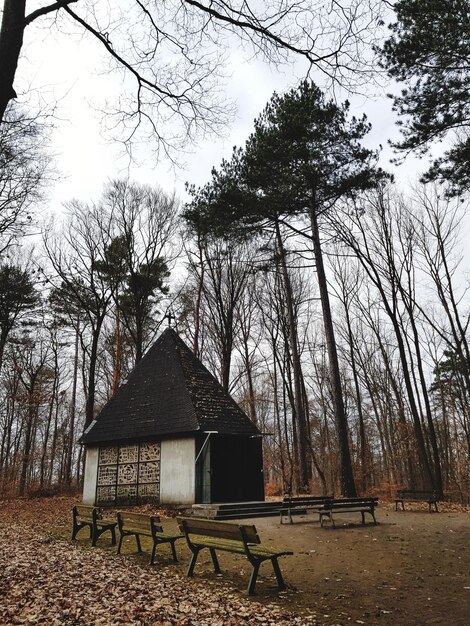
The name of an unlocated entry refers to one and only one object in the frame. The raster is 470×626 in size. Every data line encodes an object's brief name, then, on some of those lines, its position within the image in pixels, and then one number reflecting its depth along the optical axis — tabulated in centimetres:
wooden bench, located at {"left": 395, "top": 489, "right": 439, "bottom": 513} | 1435
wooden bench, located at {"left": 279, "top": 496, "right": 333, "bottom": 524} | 1223
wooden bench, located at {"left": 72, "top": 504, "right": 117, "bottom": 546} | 969
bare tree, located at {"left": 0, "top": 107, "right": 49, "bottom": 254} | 693
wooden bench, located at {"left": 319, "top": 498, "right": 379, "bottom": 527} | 1143
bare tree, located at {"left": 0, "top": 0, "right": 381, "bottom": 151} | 477
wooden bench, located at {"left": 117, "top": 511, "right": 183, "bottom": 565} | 791
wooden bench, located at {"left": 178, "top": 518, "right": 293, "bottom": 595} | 597
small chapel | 1570
